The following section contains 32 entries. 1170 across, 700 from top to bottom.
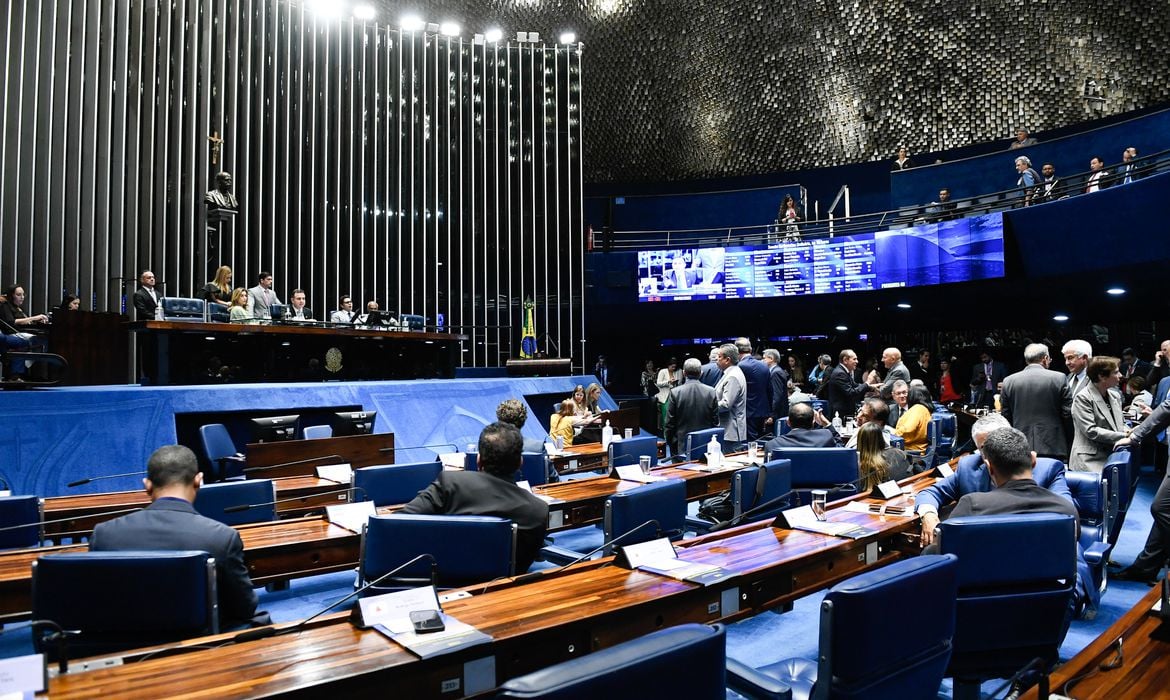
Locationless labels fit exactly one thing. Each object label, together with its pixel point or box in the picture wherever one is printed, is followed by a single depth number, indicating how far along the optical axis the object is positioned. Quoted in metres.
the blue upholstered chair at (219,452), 5.87
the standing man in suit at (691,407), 6.57
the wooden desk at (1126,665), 1.62
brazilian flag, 14.00
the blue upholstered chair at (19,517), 3.29
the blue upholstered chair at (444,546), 2.45
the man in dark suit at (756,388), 6.78
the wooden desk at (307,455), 5.38
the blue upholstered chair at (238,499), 3.55
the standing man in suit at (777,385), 7.00
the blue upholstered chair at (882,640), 1.51
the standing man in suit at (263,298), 9.59
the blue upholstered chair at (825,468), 4.39
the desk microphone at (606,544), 2.29
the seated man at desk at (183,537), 2.16
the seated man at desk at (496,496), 2.84
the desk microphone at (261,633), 1.80
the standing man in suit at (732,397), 6.39
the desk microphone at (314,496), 3.93
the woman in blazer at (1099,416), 4.45
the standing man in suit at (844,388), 7.14
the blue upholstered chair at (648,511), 3.03
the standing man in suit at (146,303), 8.16
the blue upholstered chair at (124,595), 1.93
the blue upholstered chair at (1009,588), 2.07
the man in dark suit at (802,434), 4.85
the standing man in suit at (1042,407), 4.79
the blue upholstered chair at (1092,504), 3.45
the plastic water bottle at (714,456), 5.04
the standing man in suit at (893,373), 6.54
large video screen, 11.14
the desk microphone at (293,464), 5.20
